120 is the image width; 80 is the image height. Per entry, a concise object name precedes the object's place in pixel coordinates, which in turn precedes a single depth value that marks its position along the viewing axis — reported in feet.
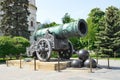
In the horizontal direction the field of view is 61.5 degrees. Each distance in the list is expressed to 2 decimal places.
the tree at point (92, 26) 54.20
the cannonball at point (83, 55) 22.45
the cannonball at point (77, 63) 22.14
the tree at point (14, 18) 49.46
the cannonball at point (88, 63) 21.52
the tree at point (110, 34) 41.11
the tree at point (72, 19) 58.73
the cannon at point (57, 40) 22.71
